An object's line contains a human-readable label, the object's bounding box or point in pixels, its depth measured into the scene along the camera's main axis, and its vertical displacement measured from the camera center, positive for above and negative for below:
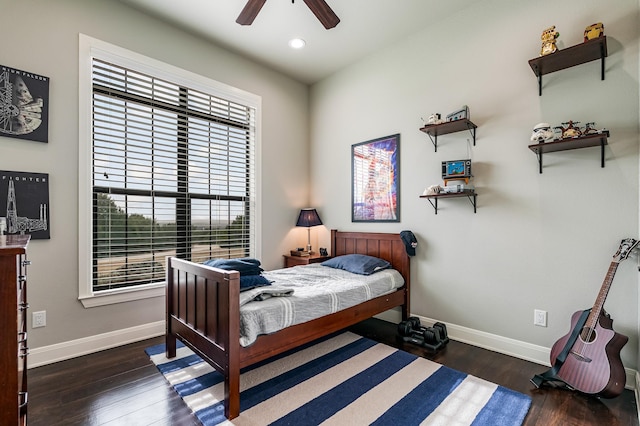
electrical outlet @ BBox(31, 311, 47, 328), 2.33 -0.79
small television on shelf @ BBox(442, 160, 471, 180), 2.74 +0.40
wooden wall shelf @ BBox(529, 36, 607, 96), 2.06 +1.10
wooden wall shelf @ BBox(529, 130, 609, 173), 2.03 +0.49
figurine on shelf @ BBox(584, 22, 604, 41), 2.07 +1.23
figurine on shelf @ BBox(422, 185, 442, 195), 2.85 +0.22
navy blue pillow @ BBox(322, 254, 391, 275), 3.10 -0.53
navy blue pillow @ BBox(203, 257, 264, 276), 2.16 -0.37
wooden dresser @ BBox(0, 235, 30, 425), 0.96 -0.38
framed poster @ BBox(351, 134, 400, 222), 3.37 +0.39
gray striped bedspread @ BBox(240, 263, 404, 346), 1.91 -0.62
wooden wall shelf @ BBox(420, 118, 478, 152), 2.70 +0.79
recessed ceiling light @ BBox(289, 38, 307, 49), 3.30 +1.87
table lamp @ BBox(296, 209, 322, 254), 4.03 -0.07
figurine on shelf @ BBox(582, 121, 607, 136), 2.06 +0.56
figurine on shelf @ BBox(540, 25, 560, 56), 2.22 +1.26
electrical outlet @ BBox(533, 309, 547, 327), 2.40 -0.82
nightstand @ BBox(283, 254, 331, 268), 3.77 -0.57
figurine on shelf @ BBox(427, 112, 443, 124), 2.87 +0.88
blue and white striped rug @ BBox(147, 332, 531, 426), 1.73 -1.14
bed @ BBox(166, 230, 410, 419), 1.74 -0.78
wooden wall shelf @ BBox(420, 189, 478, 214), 2.67 +0.16
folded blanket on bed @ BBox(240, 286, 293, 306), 1.98 -0.53
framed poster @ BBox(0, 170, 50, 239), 2.22 +0.09
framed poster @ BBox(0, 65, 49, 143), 2.23 +0.82
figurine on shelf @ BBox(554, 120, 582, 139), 2.11 +0.57
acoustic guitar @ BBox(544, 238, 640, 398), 1.81 -0.87
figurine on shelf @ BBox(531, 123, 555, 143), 2.24 +0.58
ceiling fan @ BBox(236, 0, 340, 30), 2.13 +1.46
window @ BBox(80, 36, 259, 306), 2.67 +0.43
